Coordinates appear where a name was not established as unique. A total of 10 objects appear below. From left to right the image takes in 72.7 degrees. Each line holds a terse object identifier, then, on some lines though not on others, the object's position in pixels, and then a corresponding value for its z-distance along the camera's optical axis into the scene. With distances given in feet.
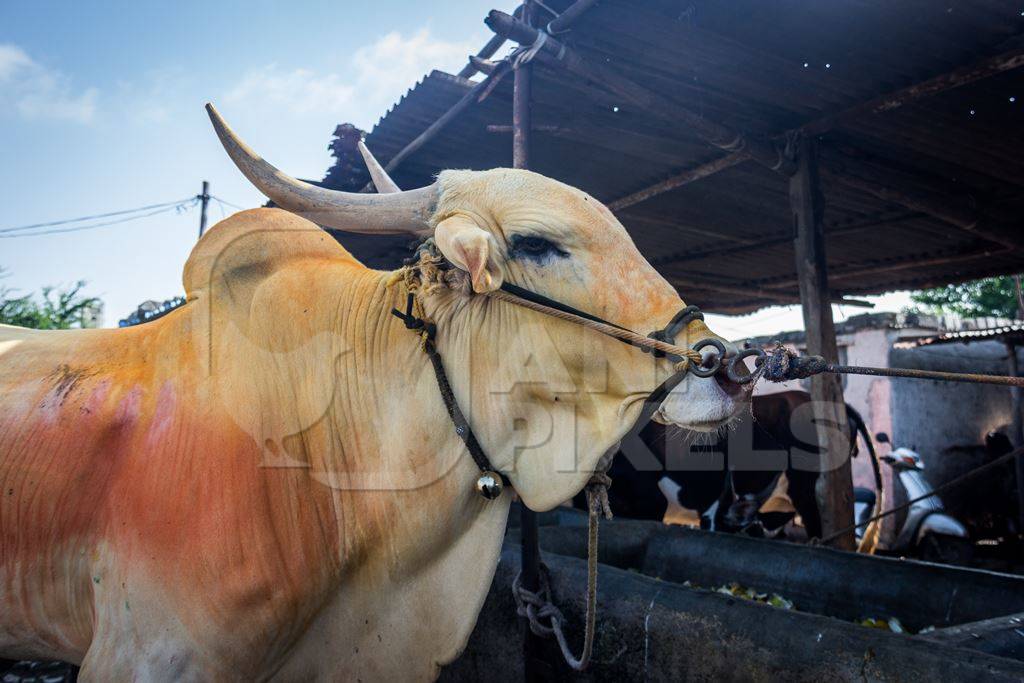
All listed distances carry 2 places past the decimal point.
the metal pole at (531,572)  8.58
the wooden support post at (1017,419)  27.48
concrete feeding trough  6.75
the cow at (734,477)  24.57
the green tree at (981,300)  57.16
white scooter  23.38
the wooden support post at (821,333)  14.17
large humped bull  5.18
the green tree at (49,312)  44.19
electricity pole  65.41
